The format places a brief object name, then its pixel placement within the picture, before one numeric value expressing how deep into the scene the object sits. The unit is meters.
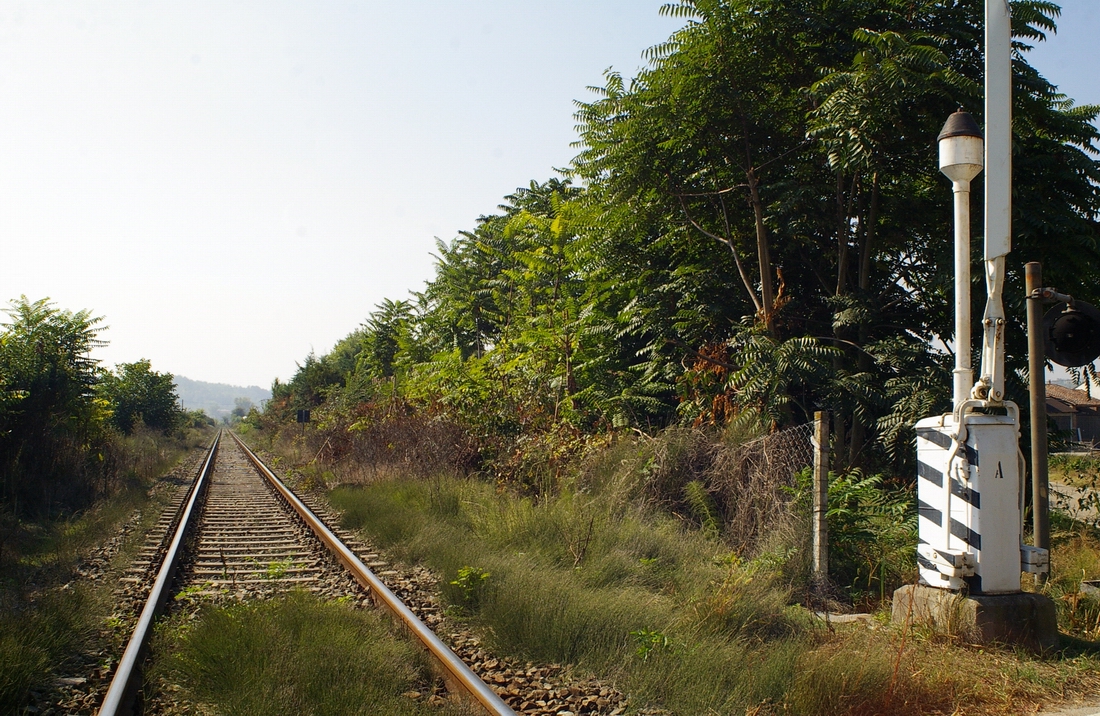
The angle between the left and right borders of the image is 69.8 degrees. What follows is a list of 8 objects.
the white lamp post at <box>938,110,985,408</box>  6.59
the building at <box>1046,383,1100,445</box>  47.41
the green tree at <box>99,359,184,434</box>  38.12
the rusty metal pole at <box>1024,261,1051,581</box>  7.45
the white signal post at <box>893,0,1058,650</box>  6.18
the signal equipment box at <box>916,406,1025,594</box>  6.23
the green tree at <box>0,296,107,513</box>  13.82
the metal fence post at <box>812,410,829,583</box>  7.82
